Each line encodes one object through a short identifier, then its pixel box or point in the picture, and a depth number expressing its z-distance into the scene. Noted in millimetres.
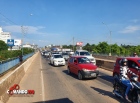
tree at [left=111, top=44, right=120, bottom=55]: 44667
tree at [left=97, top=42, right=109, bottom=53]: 48176
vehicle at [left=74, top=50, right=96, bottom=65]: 14631
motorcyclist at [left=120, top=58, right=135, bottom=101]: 4141
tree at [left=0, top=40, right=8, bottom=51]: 53922
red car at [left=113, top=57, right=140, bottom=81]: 5678
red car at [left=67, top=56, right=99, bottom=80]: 7647
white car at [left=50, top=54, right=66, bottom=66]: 14636
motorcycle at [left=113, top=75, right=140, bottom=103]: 3744
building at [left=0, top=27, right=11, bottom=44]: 82869
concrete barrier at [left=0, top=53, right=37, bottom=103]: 4235
